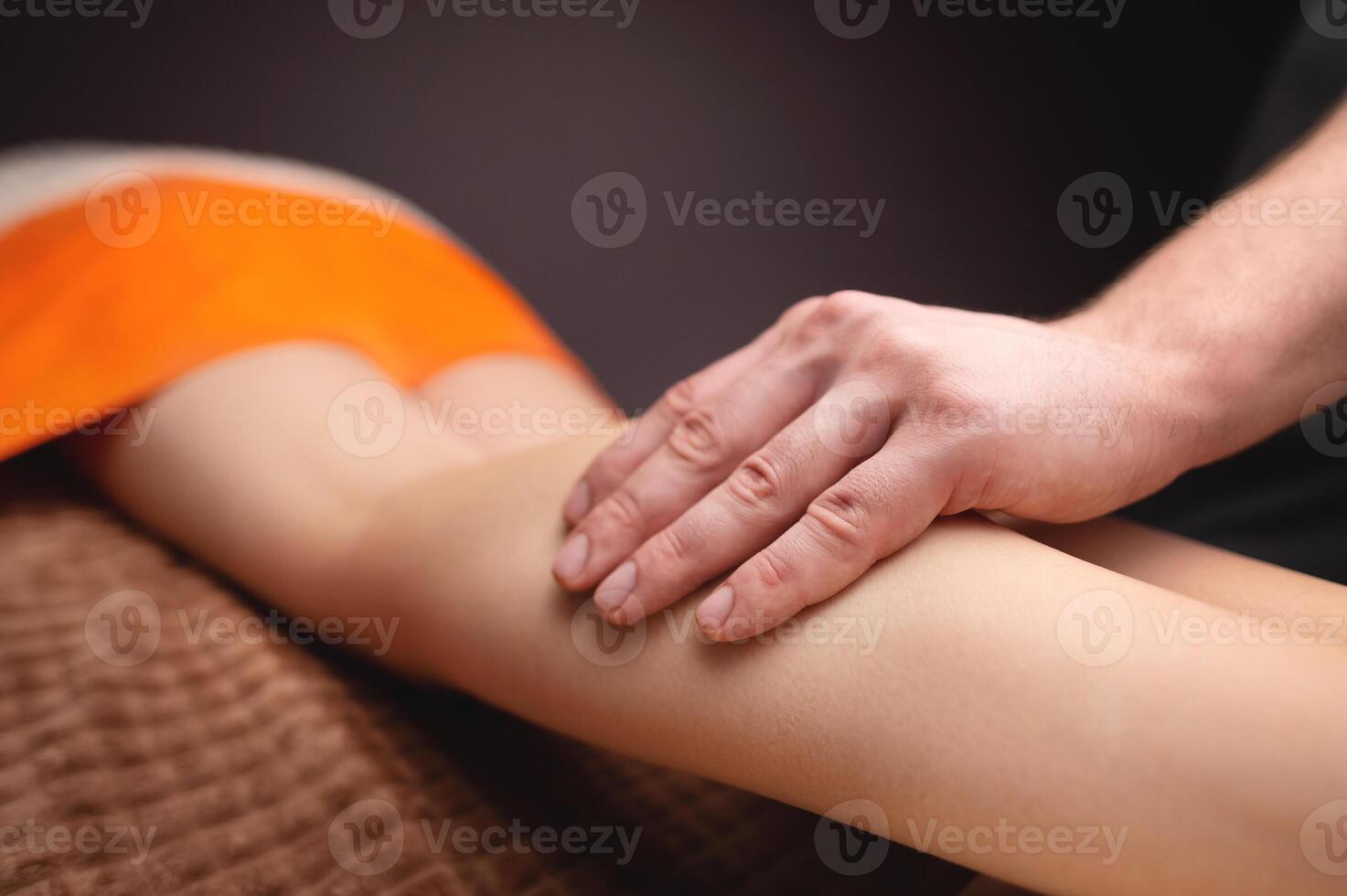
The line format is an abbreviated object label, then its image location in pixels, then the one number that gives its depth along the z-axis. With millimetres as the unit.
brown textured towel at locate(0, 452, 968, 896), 641
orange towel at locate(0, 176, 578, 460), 946
